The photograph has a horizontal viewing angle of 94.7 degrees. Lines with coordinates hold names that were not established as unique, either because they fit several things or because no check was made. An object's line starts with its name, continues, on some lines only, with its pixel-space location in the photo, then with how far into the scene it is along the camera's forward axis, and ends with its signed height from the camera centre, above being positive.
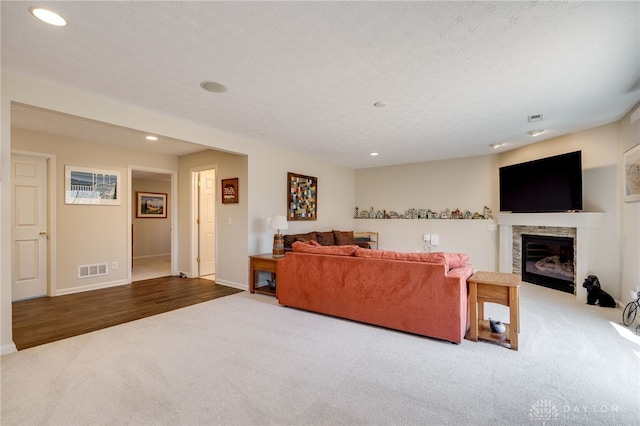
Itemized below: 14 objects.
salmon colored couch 2.68 -0.76
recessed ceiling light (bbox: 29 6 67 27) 1.73 +1.19
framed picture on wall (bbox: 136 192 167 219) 7.89 +0.21
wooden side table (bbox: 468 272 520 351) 2.57 -0.78
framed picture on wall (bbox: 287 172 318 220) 5.38 +0.30
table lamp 4.38 -0.34
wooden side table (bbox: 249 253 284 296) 4.29 -0.81
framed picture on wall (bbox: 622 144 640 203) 3.21 +0.45
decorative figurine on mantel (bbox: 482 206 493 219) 5.64 +0.00
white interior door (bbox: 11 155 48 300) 4.06 -0.20
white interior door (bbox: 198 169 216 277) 5.61 -0.16
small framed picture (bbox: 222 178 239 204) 4.75 +0.36
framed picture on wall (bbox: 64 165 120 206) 4.46 +0.43
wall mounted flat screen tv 4.14 +0.44
